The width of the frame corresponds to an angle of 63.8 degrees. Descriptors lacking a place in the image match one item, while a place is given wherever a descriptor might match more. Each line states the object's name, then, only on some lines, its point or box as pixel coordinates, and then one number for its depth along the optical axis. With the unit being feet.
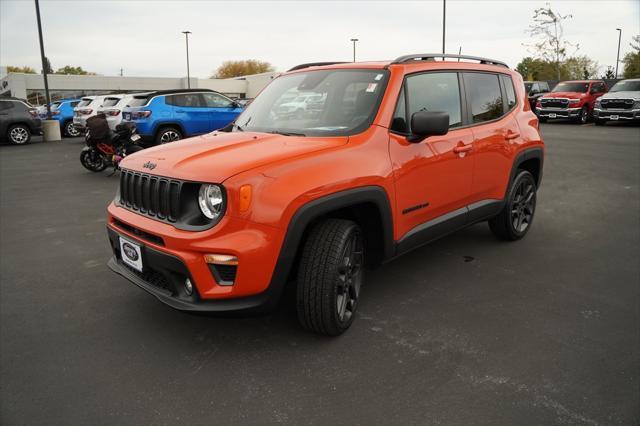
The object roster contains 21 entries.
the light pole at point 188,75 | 187.52
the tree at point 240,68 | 351.25
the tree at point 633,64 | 152.97
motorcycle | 35.35
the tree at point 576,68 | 156.46
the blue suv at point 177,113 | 41.70
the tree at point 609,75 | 151.45
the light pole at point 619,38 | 218.59
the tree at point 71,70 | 334.24
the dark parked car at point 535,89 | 84.33
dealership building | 161.07
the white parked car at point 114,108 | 49.21
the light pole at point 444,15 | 106.93
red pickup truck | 69.21
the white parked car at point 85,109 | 58.09
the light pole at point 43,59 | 65.41
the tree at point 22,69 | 319.59
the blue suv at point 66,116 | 70.85
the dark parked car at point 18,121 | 58.08
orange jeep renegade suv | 9.50
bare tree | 140.67
